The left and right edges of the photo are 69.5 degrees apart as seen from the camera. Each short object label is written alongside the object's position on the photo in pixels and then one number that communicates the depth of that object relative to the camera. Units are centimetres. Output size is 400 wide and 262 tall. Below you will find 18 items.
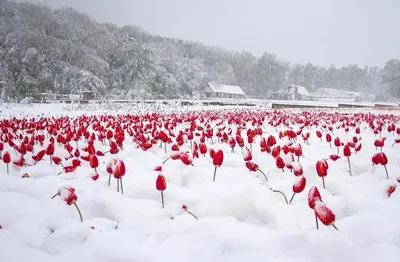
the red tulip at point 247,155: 286
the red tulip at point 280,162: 293
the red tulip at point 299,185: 217
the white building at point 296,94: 8778
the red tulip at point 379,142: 358
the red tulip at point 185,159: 291
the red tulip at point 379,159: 272
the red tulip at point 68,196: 206
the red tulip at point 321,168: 248
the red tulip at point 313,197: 180
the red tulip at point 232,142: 409
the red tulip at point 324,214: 168
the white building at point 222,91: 7544
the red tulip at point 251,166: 283
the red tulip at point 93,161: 277
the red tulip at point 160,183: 218
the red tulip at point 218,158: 272
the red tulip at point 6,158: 296
